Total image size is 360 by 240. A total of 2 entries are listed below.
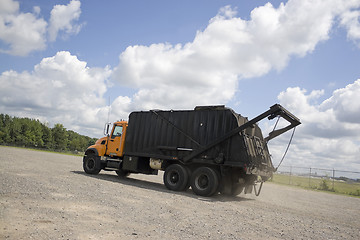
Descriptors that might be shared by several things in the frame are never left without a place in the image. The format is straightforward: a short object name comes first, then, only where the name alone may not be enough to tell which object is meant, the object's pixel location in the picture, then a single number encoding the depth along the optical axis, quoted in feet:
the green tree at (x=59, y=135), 277.64
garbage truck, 36.83
